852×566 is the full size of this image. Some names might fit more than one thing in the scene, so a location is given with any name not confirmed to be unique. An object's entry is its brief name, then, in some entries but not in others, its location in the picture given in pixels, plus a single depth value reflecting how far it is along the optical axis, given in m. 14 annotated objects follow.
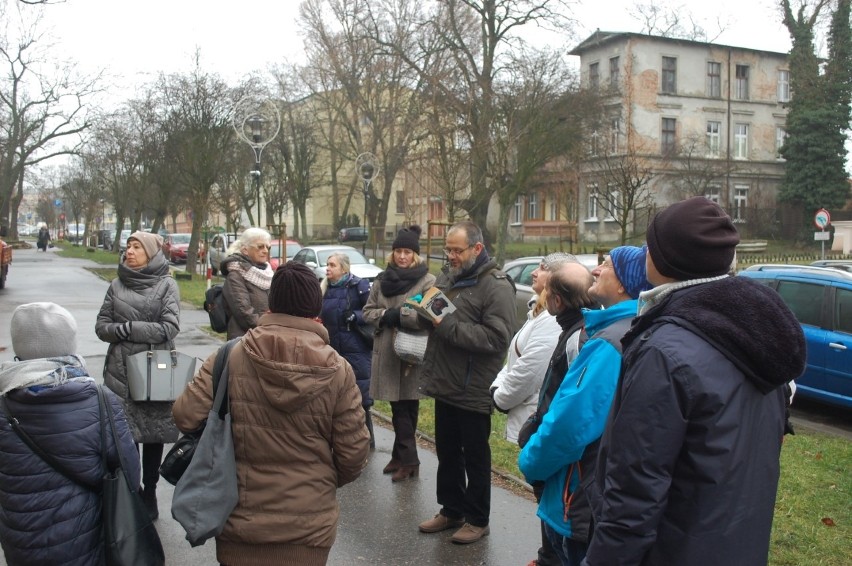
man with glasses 4.82
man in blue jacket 2.91
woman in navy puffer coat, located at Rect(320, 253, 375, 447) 6.57
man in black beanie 2.08
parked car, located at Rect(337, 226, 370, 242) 53.78
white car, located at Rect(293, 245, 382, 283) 21.32
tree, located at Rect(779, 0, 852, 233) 43.84
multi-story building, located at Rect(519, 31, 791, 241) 47.72
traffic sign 29.00
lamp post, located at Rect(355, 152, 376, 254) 30.81
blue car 8.72
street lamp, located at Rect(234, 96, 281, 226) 20.28
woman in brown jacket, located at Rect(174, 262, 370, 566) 3.06
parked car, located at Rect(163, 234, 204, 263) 39.41
